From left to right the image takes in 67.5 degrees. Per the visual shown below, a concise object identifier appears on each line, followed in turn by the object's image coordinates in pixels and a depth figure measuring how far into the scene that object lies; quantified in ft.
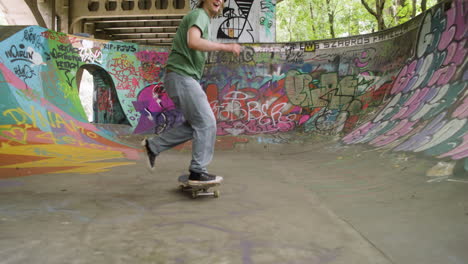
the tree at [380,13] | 54.70
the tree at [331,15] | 82.28
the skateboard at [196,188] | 12.67
